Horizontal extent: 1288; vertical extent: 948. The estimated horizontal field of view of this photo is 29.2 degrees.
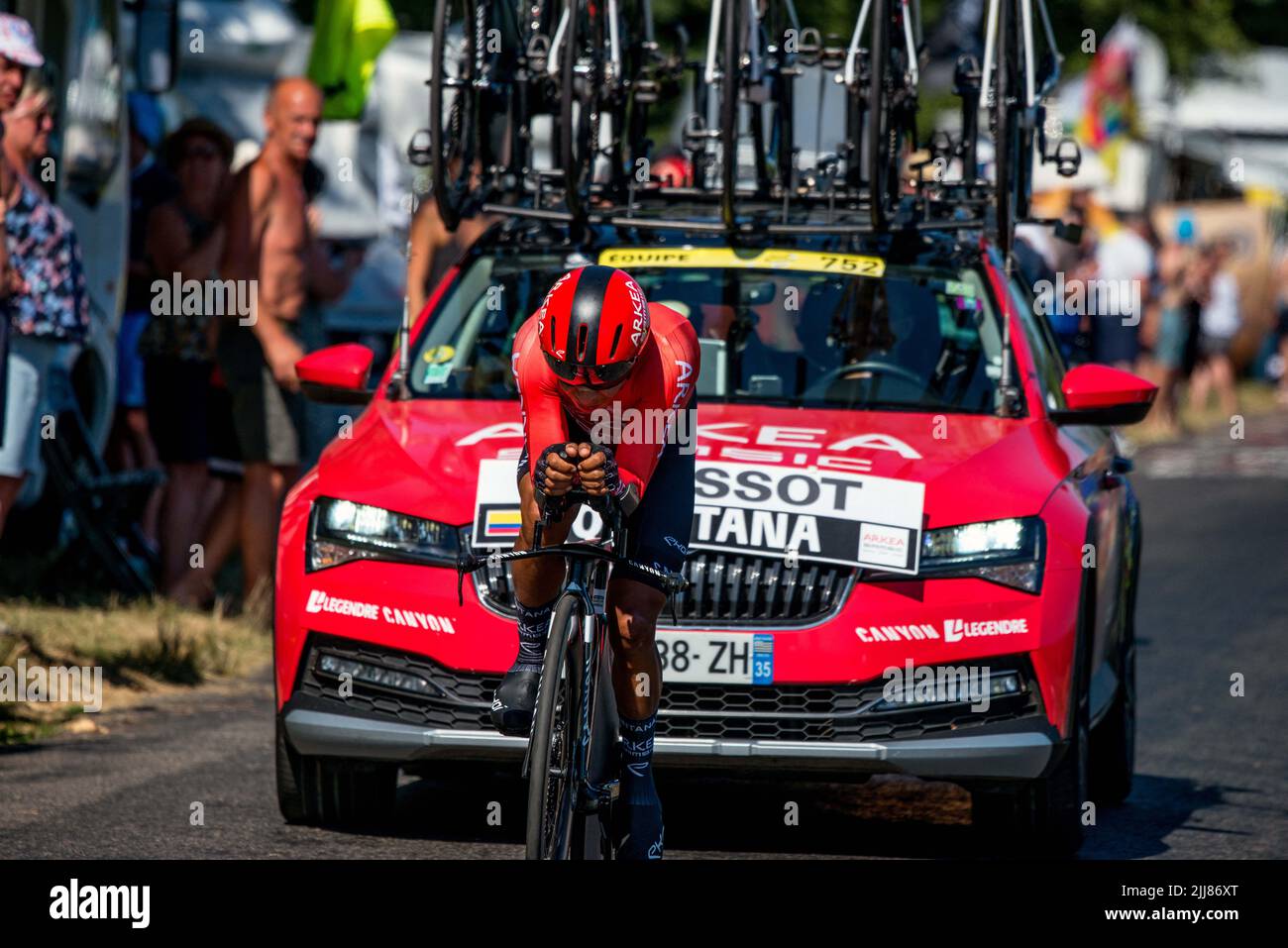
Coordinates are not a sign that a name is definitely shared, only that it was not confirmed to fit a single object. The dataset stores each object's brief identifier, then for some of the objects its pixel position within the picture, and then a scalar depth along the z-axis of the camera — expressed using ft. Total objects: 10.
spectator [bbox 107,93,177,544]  40.01
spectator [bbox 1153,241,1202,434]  78.84
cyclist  18.44
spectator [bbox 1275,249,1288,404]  107.55
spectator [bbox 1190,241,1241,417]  88.38
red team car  22.02
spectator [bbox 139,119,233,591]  37.09
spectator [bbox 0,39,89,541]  30.35
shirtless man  35.14
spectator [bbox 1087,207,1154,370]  73.61
